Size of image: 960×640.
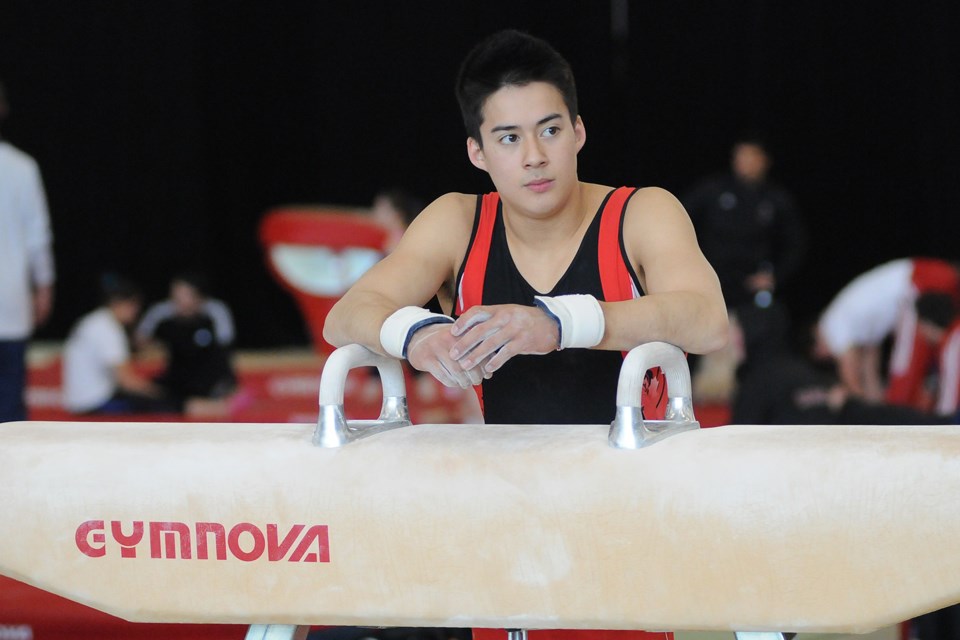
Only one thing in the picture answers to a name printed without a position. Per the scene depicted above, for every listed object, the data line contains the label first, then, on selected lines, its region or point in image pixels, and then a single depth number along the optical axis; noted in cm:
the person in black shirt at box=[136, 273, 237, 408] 1655
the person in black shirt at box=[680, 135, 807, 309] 1588
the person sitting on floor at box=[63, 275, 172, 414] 1525
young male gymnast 383
